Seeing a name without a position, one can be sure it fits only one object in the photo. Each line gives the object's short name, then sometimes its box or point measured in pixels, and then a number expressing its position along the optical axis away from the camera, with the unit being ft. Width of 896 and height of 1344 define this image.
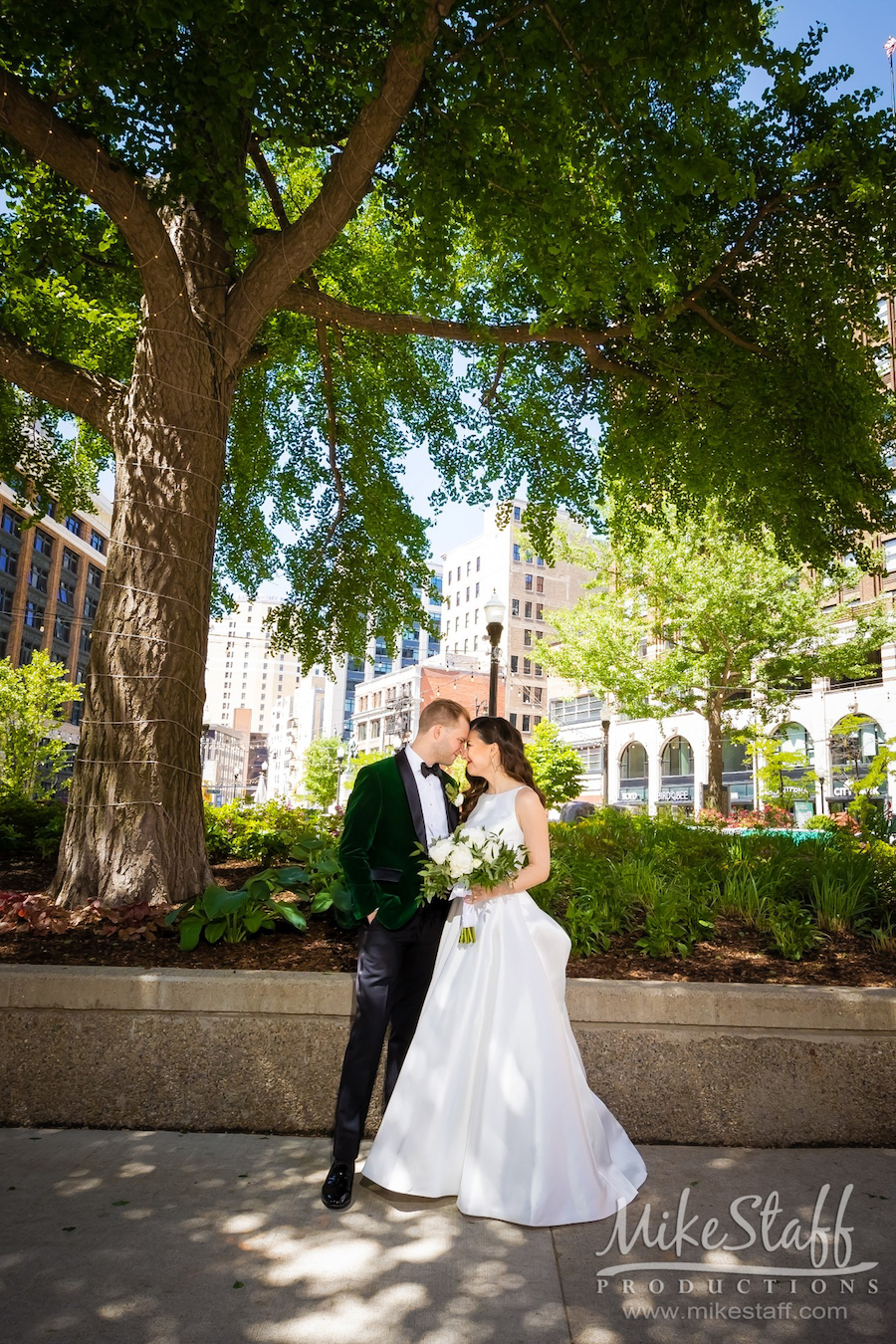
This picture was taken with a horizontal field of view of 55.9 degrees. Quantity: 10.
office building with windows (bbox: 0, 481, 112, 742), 182.80
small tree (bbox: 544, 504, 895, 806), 93.25
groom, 13.50
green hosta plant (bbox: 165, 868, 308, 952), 18.06
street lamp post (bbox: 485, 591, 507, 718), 49.73
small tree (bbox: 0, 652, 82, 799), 72.33
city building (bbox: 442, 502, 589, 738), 271.90
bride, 12.53
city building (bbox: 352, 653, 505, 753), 284.41
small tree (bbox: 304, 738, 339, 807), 75.77
